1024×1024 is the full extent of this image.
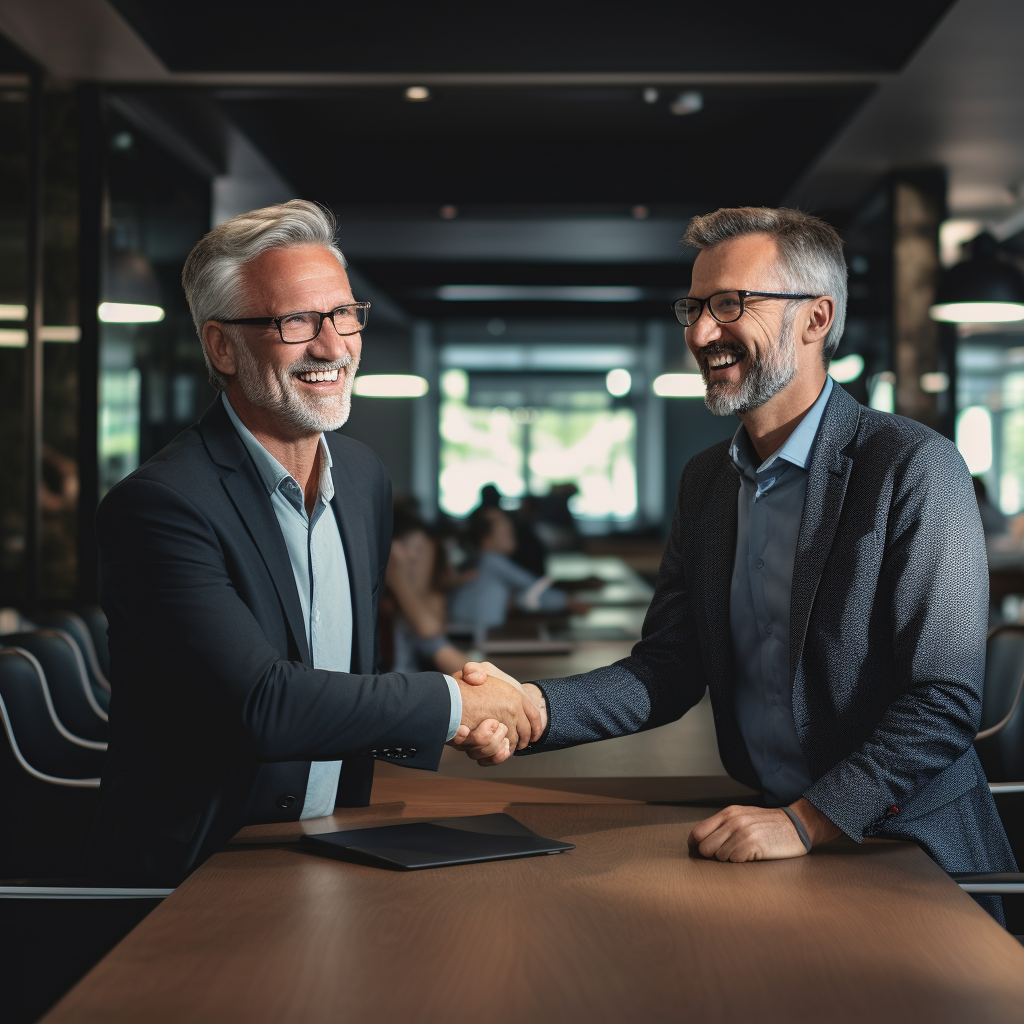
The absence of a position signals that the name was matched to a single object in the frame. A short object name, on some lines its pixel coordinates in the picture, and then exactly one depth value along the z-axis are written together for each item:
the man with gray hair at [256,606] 1.48
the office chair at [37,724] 2.55
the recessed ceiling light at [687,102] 5.25
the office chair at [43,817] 2.52
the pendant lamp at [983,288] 5.82
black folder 1.34
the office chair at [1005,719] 2.38
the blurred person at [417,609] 4.89
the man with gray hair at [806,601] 1.48
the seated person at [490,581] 6.07
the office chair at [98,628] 3.96
